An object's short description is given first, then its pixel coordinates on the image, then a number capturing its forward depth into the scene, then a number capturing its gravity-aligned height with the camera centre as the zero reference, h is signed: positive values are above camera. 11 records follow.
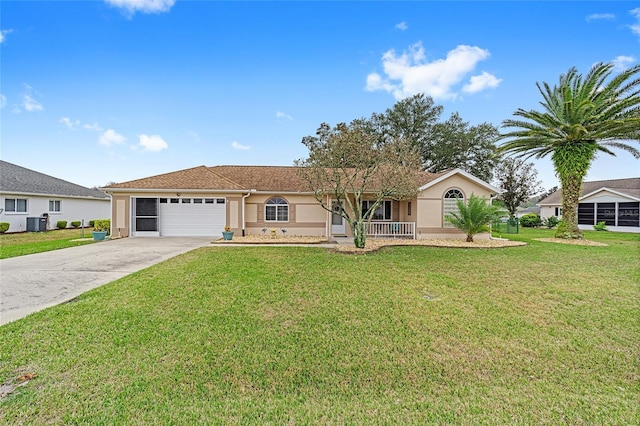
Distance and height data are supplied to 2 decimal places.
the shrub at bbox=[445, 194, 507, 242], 14.68 -0.25
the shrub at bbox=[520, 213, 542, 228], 30.73 -0.96
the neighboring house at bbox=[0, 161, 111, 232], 19.78 +0.35
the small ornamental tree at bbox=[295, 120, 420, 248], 11.56 +1.95
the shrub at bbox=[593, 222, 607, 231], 24.25 -1.15
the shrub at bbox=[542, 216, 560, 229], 27.36 -0.84
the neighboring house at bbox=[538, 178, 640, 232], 23.50 +0.56
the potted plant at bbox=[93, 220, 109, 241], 15.08 -1.30
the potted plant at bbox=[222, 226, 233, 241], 15.55 -1.45
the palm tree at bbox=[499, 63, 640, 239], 15.12 +4.63
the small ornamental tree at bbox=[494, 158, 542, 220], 32.59 +3.20
